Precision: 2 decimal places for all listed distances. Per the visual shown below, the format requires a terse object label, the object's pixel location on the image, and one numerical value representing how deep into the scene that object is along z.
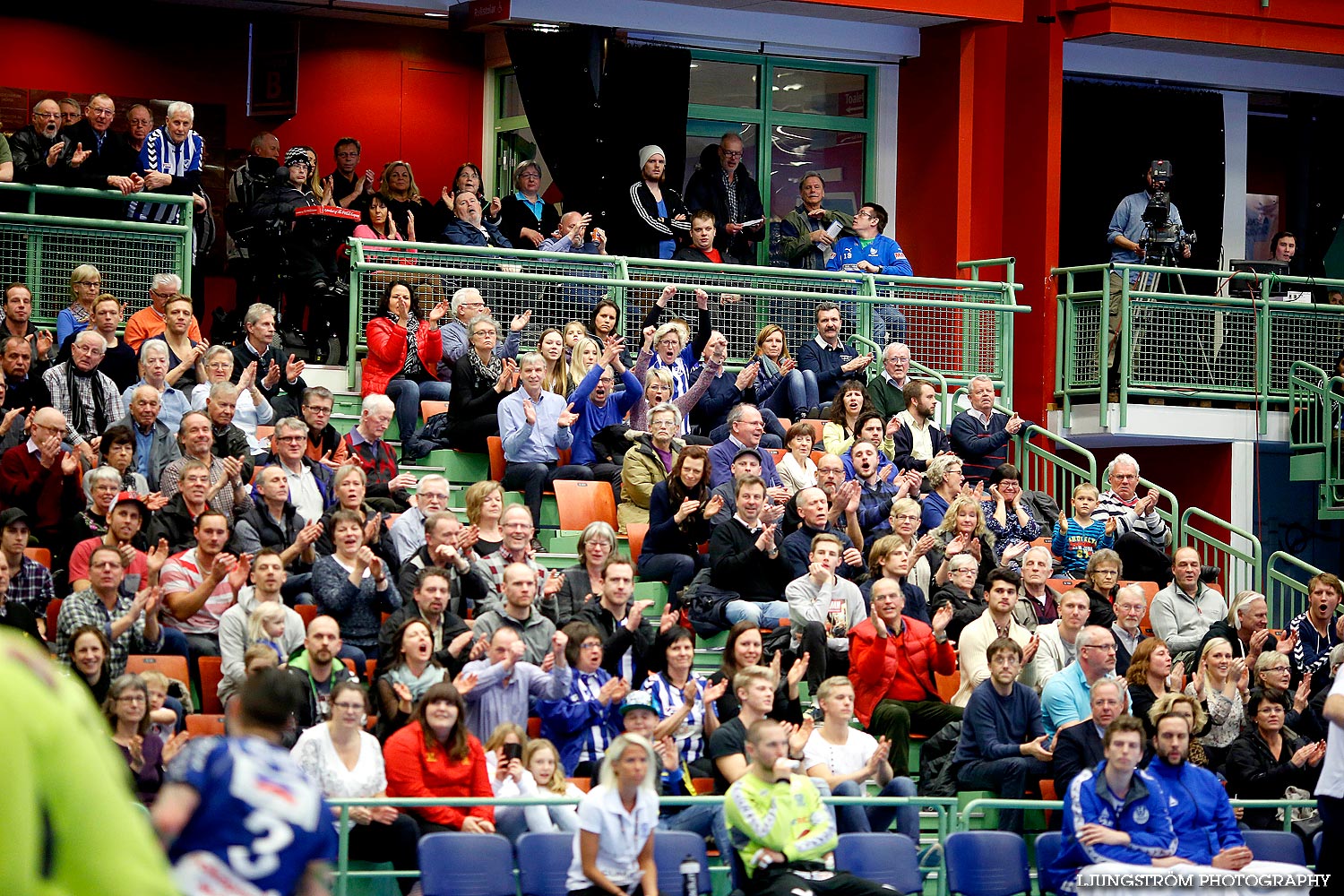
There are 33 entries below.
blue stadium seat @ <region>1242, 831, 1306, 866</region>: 17.17
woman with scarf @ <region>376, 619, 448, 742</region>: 16.50
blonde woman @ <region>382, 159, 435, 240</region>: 27.22
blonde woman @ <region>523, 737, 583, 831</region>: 16.25
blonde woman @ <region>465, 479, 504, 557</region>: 19.77
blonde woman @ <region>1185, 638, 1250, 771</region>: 19.80
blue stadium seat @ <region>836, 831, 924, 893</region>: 15.76
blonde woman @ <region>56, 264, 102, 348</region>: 22.50
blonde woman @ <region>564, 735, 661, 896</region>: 14.67
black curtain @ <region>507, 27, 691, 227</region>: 30.23
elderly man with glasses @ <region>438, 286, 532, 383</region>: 23.42
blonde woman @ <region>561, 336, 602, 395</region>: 23.53
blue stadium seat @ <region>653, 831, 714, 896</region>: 15.26
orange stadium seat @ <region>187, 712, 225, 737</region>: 16.39
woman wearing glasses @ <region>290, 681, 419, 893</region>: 15.28
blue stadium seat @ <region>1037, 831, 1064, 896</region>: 16.28
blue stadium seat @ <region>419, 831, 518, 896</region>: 14.80
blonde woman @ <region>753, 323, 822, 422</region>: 25.17
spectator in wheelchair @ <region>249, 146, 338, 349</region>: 25.50
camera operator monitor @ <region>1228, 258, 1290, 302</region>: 30.31
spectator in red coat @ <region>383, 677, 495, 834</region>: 15.73
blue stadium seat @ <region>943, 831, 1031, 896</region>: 16.11
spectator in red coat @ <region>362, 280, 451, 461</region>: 23.17
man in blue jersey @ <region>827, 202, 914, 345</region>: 29.28
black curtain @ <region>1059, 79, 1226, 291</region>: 33.78
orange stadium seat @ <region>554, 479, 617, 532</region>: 21.95
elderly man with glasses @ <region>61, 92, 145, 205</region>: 24.02
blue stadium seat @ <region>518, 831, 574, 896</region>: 15.09
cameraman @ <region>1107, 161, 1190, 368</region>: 30.33
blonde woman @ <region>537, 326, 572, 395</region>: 23.17
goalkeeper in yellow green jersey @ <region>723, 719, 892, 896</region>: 14.98
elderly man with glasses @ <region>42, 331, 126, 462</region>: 20.52
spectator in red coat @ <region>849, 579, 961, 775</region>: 19.23
